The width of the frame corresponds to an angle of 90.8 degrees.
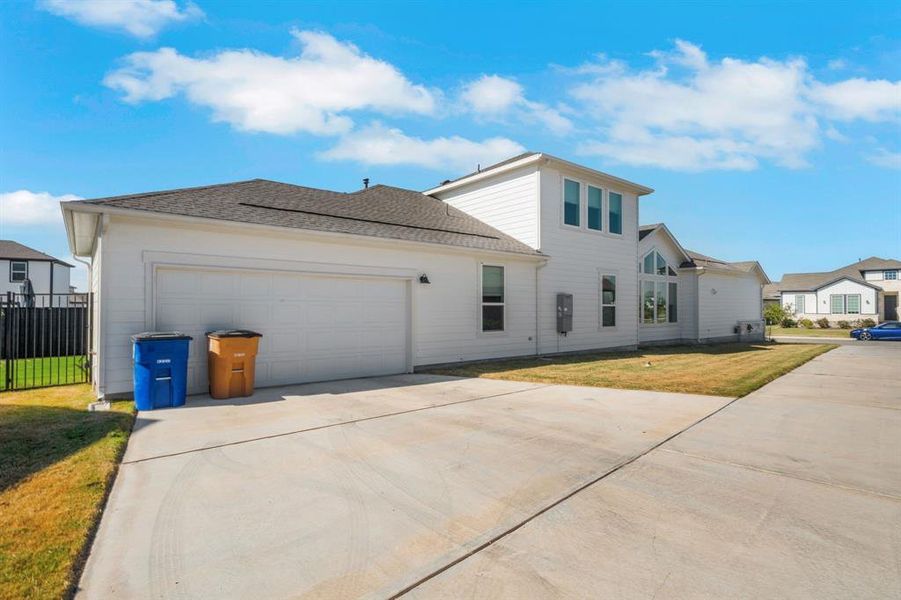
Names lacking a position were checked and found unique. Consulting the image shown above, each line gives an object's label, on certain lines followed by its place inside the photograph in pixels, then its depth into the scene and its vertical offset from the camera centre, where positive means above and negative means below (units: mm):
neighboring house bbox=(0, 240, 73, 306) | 30094 +2523
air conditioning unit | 22861 -1295
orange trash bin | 7418 -948
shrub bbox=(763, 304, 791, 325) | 39591 -787
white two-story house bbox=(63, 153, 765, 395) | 7480 +830
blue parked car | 26261 -1611
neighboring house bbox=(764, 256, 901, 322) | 41406 +1307
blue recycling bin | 6703 -977
